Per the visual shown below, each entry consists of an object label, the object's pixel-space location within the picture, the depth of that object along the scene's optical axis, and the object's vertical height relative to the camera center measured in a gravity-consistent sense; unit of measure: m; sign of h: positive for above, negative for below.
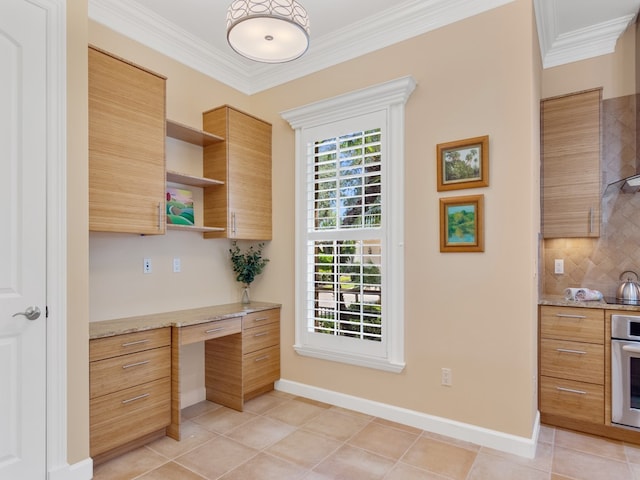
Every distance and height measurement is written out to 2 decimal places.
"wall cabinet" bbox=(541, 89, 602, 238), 3.08 +0.60
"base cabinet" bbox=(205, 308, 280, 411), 3.20 -1.05
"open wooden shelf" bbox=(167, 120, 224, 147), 2.96 +0.85
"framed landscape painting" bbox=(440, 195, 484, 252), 2.64 +0.11
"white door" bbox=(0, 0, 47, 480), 1.91 +0.02
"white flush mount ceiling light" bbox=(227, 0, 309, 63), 1.92 +1.10
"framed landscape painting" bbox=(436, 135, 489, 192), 2.63 +0.52
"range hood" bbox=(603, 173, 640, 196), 2.73 +0.40
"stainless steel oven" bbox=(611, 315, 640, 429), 2.63 -0.91
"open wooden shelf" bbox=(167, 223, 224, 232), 2.92 +0.09
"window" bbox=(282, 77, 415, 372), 2.96 +0.11
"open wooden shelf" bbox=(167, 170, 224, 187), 2.93 +0.48
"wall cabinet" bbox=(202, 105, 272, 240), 3.30 +0.58
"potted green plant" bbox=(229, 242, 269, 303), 3.60 -0.24
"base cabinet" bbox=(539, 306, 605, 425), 2.74 -0.91
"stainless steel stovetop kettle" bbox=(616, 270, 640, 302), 2.87 -0.39
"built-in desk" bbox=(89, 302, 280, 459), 2.43 -0.87
